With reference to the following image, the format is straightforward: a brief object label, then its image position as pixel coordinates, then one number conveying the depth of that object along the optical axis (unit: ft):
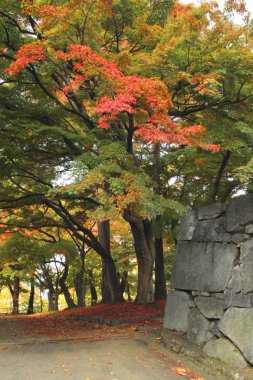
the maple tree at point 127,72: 23.63
